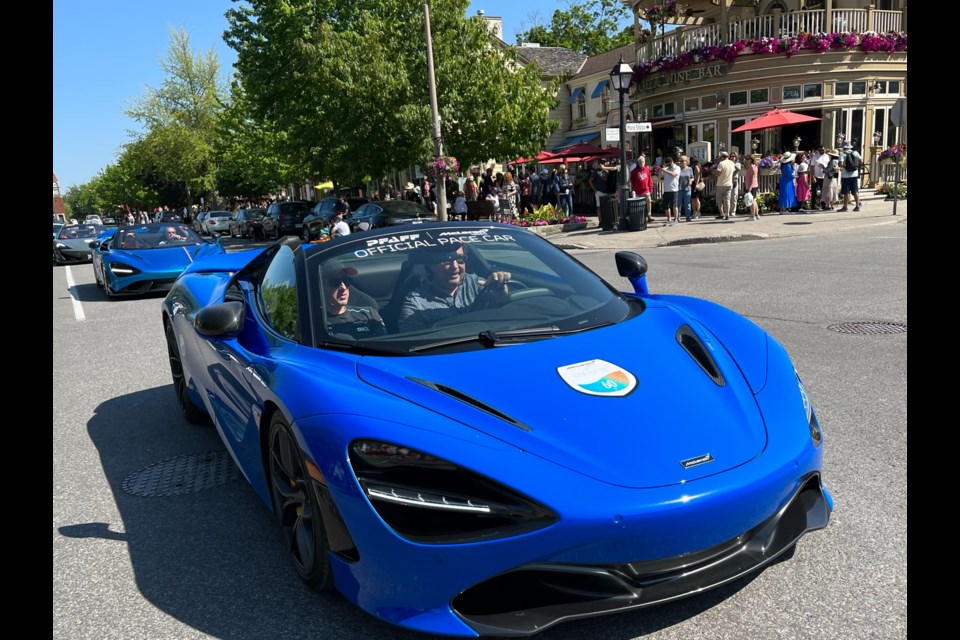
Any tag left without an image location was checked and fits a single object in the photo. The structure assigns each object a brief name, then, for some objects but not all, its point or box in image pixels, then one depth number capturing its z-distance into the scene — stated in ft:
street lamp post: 61.00
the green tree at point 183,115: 177.58
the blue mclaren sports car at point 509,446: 7.17
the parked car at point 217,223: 138.86
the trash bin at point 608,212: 66.80
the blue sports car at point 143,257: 42.01
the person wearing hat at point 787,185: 66.59
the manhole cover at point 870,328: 22.30
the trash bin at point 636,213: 63.98
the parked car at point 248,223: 112.78
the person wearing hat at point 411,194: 103.84
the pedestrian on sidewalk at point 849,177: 63.82
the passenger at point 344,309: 10.76
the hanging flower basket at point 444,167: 76.28
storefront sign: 90.58
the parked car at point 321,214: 89.35
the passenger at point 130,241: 44.60
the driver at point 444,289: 11.14
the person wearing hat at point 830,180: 65.51
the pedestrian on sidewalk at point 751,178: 66.64
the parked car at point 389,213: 72.59
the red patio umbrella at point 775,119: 77.05
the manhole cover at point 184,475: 13.51
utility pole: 77.82
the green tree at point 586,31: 216.33
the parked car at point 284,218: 101.09
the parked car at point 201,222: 151.97
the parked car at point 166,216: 171.38
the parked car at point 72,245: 85.56
